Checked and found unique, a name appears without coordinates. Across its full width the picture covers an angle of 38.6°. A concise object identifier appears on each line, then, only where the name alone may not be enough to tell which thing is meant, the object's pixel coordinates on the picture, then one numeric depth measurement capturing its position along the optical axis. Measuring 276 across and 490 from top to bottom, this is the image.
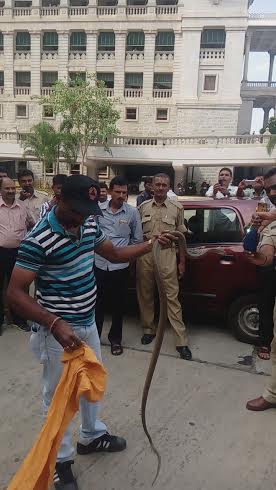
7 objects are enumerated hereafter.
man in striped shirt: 1.81
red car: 3.91
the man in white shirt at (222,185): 5.85
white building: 31.50
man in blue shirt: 3.68
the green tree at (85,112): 27.55
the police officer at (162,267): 3.81
